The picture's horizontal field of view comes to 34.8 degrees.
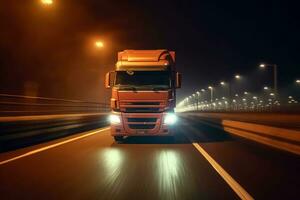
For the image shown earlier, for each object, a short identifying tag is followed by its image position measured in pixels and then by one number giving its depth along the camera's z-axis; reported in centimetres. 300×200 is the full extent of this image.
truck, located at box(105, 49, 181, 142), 1653
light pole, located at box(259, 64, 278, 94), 5183
